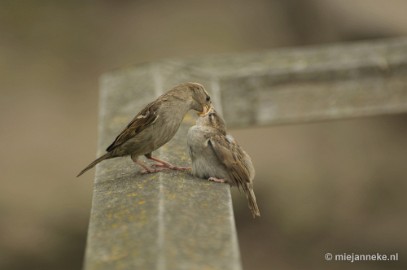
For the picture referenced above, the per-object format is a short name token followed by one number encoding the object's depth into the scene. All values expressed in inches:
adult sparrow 370.6
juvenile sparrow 353.4
